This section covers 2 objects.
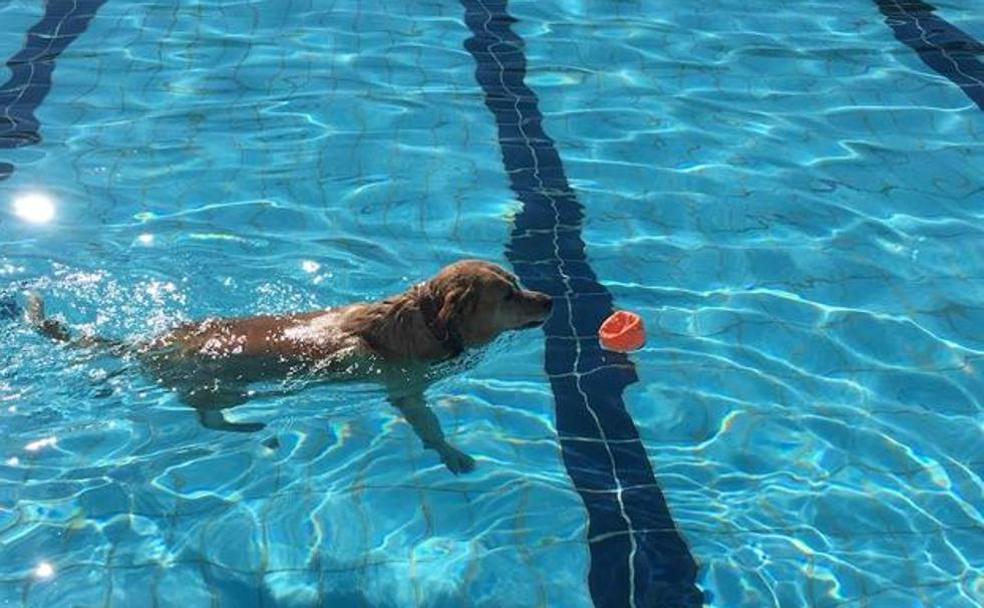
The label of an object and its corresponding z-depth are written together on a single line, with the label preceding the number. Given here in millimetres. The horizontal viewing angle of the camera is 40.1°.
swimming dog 5570
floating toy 6074
